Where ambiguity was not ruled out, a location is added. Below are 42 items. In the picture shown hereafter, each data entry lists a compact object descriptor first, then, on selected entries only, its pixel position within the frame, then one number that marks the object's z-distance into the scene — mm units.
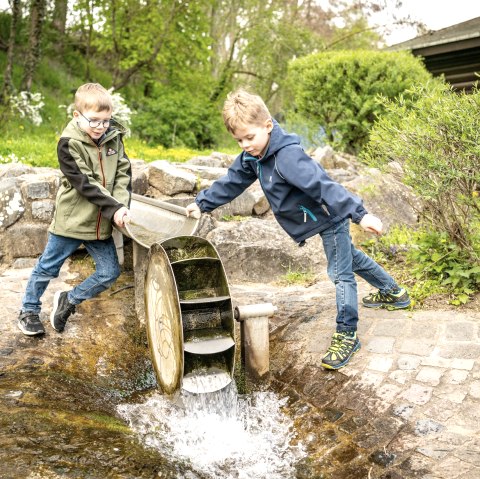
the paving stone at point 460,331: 3693
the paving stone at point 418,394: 3233
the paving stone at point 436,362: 3473
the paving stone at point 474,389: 3176
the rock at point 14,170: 6016
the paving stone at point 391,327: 3914
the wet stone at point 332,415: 3332
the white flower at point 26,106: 10469
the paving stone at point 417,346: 3634
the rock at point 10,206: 5574
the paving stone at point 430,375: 3359
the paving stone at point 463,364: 3404
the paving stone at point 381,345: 3738
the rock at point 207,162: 7309
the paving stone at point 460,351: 3504
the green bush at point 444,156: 4105
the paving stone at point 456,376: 3314
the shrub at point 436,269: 4281
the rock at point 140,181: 5922
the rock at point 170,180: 5918
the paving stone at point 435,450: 2830
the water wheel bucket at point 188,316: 3408
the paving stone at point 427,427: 3004
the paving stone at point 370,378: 3473
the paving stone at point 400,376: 3424
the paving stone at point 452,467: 2682
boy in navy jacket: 3453
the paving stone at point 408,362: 3529
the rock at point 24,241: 5531
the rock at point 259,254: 5426
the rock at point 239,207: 6063
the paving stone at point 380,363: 3577
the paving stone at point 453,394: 3178
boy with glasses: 3756
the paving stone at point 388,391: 3316
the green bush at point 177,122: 12408
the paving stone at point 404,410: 3158
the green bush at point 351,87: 8938
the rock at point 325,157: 7889
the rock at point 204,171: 6395
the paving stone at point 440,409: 3088
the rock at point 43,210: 5598
